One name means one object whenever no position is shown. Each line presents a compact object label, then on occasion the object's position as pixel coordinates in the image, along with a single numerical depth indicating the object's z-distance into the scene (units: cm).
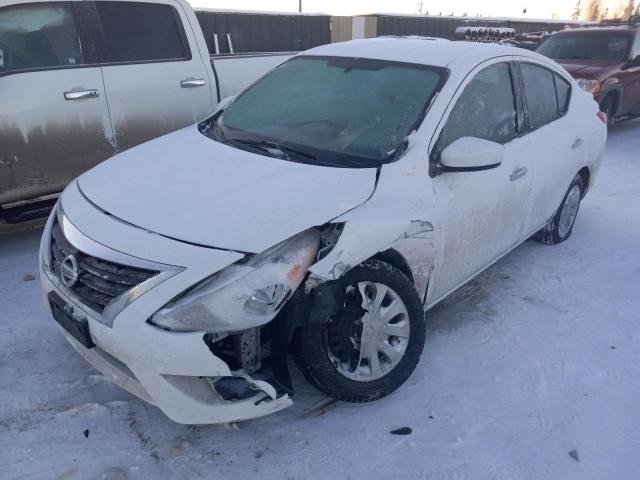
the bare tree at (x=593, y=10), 4888
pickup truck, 398
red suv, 834
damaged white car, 216
